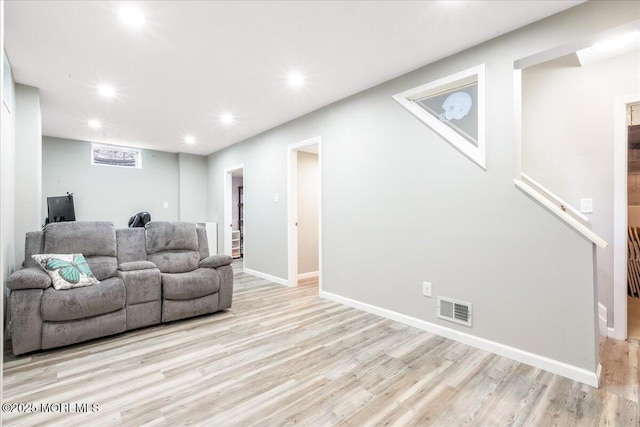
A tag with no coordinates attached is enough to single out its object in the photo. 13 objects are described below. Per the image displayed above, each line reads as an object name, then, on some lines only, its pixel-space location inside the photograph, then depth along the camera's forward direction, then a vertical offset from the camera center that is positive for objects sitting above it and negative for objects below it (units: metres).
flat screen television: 4.54 +0.08
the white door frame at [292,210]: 4.49 +0.03
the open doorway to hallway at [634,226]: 3.02 -0.22
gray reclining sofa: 2.43 -0.65
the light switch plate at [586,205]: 2.91 +0.05
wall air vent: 2.62 -0.87
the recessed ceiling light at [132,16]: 2.13 +1.41
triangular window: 2.54 +0.95
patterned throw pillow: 2.63 -0.49
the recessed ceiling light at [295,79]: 3.11 +1.38
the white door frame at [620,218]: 2.68 -0.07
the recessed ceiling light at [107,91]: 3.37 +1.38
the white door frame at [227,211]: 6.20 +0.04
